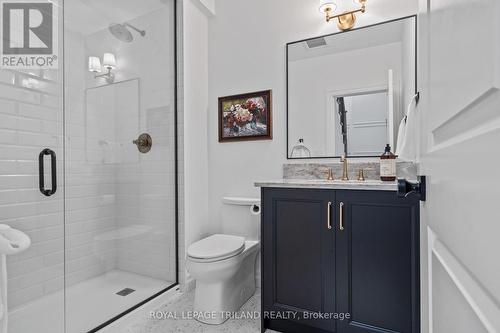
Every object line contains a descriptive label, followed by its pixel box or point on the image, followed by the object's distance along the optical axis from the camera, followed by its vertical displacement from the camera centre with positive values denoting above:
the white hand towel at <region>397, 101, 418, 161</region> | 1.53 +0.14
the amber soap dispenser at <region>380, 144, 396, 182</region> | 1.65 -0.01
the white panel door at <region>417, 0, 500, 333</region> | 0.26 +0.00
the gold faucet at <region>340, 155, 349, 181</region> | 1.85 -0.03
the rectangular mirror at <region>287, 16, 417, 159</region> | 1.79 +0.56
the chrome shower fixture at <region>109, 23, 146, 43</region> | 2.04 +1.06
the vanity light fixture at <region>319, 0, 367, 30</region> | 1.90 +1.09
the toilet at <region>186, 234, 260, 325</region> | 1.64 -0.71
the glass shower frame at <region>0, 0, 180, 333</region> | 1.62 -0.12
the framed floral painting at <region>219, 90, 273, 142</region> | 2.21 +0.43
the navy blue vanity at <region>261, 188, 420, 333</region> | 1.31 -0.52
